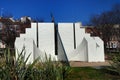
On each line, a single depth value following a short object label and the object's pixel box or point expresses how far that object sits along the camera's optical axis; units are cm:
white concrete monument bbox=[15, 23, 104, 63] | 1131
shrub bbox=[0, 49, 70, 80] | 226
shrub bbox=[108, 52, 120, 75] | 357
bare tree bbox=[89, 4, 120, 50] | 2216
